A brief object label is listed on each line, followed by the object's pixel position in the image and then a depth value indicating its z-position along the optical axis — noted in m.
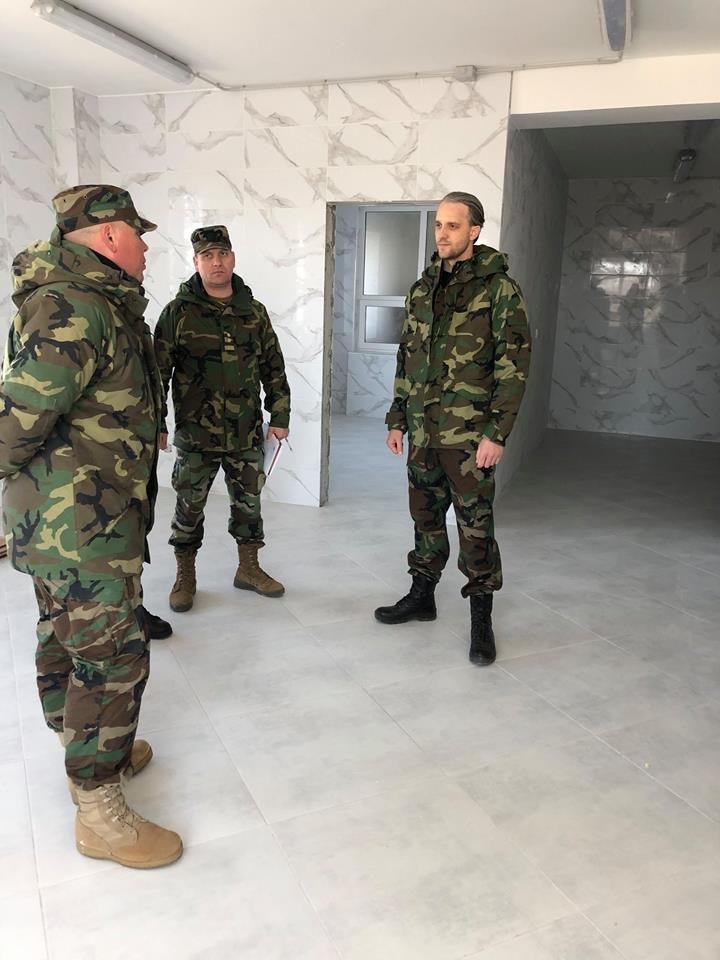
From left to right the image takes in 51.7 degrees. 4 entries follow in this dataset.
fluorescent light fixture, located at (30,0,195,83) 3.29
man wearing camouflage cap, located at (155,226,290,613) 2.96
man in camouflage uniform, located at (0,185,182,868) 1.55
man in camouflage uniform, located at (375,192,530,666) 2.60
